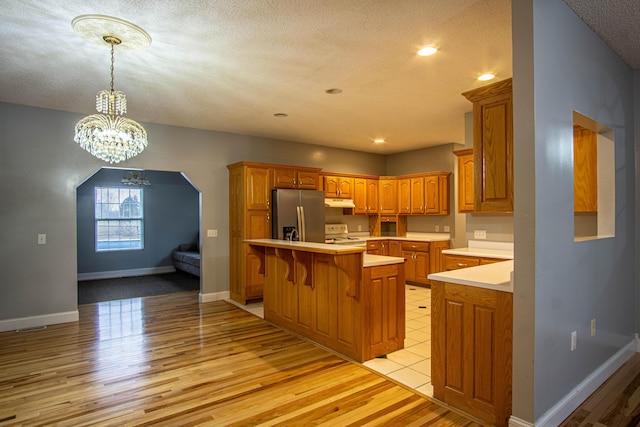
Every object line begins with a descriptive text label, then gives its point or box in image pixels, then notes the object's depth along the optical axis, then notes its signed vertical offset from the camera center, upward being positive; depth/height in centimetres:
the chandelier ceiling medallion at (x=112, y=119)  265 +79
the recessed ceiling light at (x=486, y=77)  362 +133
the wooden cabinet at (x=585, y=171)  337 +36
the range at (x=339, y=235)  694 -46
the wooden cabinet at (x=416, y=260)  666 -90
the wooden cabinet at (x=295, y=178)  591 +57
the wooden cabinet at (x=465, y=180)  525 +44
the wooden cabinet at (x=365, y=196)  741 +32
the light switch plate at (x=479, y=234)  490 -31
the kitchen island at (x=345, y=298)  331 -84
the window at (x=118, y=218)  854 -9
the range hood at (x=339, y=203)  684 +17
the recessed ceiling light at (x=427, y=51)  302 +133
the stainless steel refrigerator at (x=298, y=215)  575 -4
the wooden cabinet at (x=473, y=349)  223 -89
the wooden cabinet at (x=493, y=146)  245 +44
